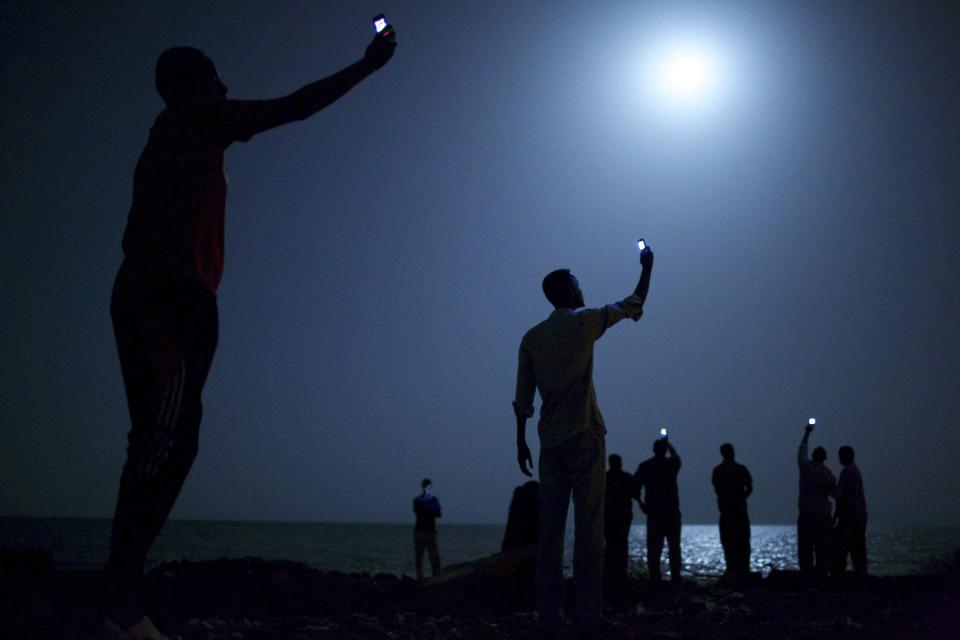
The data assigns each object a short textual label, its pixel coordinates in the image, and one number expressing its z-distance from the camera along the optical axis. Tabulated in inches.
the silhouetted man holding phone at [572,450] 152.5
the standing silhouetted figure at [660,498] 437.4
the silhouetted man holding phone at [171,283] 87.0
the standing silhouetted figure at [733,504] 440.8
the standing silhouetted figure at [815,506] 430.6
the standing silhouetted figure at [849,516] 438.3
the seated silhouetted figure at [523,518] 339.6
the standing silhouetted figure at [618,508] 425.7
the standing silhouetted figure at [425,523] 631.2
